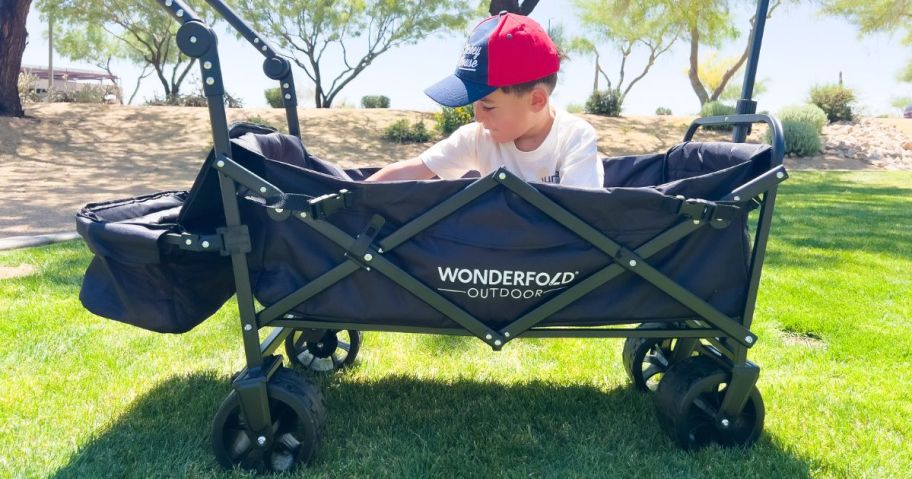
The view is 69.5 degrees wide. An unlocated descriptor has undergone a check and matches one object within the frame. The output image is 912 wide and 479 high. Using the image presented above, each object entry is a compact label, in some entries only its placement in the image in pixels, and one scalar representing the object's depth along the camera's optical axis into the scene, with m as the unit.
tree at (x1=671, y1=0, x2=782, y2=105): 20.02
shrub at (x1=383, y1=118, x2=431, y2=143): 15.01
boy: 2.04
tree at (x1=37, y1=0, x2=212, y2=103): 21.86
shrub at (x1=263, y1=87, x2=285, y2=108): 22.55
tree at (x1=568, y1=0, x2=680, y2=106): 21.06
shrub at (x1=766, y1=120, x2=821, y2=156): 15.16
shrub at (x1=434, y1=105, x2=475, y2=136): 14.37
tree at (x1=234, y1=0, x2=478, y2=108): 21.84
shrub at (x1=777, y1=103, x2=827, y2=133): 16.25
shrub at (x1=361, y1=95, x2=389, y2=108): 22.75
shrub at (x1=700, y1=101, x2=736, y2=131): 16.63
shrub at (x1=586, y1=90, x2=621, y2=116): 18.70
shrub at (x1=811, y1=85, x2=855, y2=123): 18.66
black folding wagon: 1.76
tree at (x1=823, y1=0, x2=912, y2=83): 19.81
